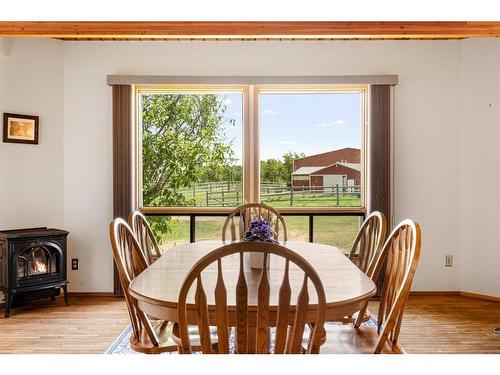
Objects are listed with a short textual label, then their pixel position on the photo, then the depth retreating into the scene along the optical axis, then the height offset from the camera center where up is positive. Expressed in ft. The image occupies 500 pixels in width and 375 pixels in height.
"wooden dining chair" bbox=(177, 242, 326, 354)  4.13 -1.31
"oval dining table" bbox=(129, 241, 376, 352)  5.02 -1.41
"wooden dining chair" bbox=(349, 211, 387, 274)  8.11 -1.15
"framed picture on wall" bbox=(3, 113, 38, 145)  12.80 +1.61
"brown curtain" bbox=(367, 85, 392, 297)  13.53 +0.95
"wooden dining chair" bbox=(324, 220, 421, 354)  5.33 -1.63
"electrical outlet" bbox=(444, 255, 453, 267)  13.89 -2.54
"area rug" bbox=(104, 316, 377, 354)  9.18 -3.69
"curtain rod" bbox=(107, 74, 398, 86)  13.56 +3.20
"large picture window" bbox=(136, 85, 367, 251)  14.17 +0.81
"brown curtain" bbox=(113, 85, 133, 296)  13.56 +0.88
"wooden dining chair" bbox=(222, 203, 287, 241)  10.15 -1.05
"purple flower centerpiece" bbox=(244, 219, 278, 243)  6.35 -0.77
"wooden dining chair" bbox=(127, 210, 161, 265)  8.50 -0.99
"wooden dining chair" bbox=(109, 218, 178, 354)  6.00 -1.91
